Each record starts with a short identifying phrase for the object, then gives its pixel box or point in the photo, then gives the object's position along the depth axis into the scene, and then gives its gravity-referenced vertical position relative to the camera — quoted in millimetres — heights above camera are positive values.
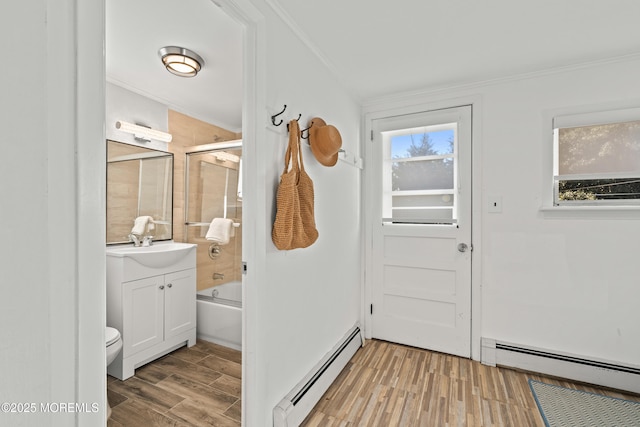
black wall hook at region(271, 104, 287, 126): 1460 +454
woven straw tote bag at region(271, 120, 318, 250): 1469 +38
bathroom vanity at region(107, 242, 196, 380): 2041 -657
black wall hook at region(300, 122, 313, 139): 1740 +474
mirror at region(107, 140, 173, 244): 2336 +186
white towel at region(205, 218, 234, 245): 2900 -172
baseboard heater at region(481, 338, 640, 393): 1958 -1047
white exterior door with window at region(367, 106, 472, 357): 2404 -136
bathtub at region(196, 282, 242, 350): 2525 -906
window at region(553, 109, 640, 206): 1950 +377
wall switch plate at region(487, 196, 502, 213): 2271 +76
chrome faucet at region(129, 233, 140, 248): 2465 -231
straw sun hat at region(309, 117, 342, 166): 1753 +423
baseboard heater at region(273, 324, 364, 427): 1517 -1028
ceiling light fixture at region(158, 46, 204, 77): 1862 +980
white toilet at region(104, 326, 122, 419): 1743 -783
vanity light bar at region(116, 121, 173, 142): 2336 +657
